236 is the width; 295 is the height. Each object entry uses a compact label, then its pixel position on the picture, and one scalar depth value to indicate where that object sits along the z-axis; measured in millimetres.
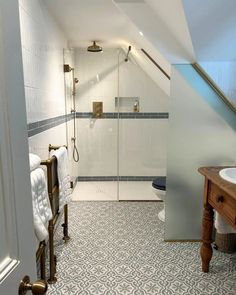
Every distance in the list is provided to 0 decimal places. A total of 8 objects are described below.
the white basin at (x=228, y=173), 1696
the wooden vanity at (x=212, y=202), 1498
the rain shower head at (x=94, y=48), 3514
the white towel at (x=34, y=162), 1415
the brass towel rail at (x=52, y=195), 1752
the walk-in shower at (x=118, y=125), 3867
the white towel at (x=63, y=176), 1990
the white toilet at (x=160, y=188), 2601
